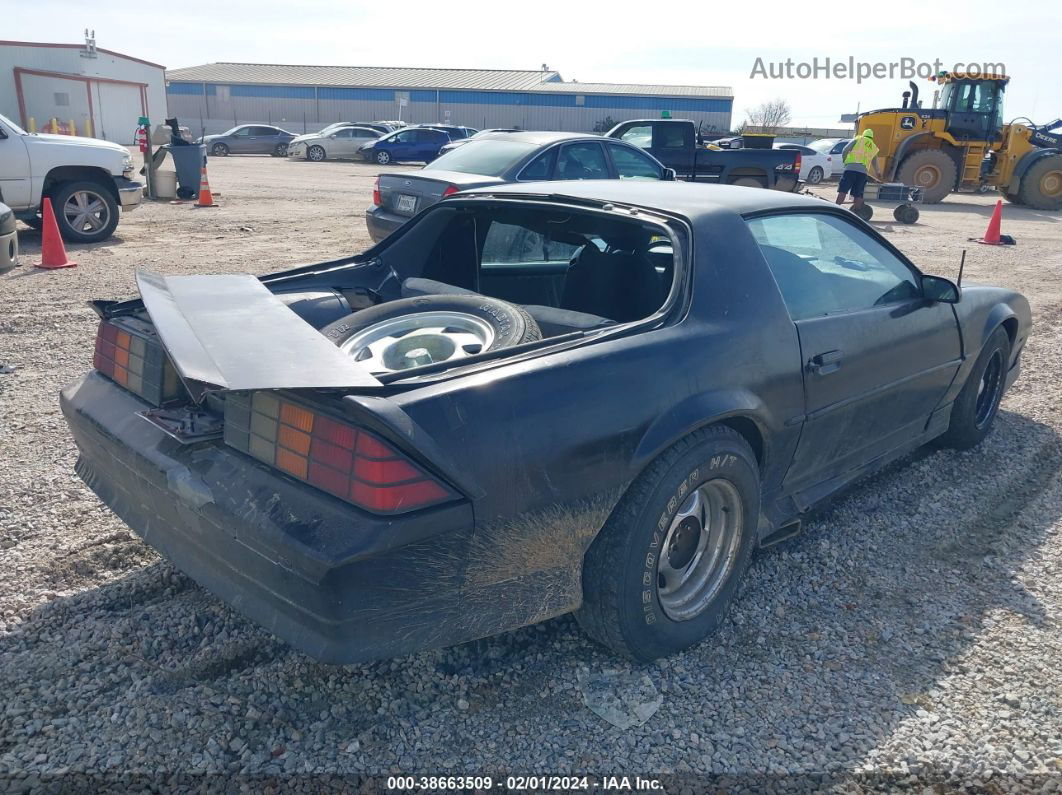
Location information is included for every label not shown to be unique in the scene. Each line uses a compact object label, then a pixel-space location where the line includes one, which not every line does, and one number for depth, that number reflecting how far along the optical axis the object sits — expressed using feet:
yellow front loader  62.80
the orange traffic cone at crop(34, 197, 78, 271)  28.43
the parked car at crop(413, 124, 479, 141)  99.50
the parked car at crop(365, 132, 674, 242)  27.81
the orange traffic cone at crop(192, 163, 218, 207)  47.01
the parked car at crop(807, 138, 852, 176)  88.28
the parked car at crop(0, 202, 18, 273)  24.72
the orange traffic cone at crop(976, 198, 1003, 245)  44.27
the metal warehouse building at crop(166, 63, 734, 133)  164.25
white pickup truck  30.53
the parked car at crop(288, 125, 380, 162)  99.50
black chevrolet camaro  6.72
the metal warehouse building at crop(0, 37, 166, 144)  121.60
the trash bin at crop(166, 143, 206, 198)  47.50
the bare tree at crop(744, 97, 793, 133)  243.81
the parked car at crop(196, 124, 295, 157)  105.87
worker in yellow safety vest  48.98
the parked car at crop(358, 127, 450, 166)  95.66
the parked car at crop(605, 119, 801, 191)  49.32
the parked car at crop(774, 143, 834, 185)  86.90
